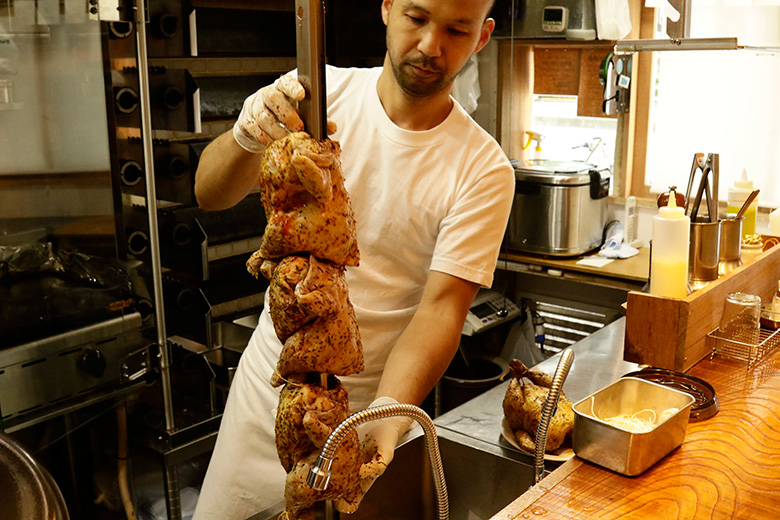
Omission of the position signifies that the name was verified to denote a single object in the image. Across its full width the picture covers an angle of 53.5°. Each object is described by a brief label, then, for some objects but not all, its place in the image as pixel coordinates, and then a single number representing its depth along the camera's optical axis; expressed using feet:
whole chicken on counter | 5.55
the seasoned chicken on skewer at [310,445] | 3.58
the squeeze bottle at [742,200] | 7.88
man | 5.99
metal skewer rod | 2.97
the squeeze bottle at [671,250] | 5.84
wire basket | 6.31
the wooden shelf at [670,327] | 5.84
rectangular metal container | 4.58
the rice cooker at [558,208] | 12.75
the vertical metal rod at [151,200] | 7.66
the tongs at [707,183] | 6.33
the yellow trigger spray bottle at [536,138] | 14.28
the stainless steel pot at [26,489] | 2.57
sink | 5.51
